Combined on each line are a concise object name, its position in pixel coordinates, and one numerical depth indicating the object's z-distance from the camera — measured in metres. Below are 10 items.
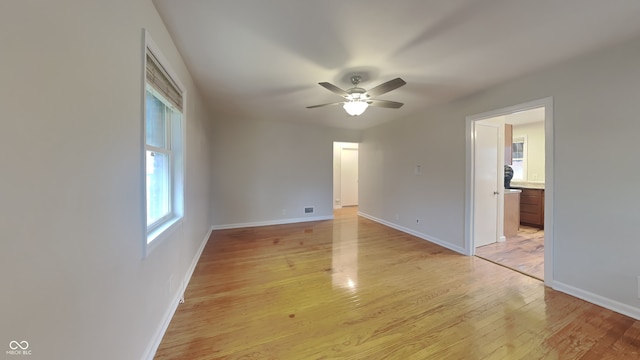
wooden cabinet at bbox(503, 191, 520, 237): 4.31
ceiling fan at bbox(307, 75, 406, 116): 2.44
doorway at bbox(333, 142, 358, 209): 7.85
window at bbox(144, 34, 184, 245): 1.74
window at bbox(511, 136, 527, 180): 5.68
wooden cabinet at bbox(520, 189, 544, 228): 4.92
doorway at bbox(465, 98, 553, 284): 2.55
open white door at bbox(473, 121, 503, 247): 3.60
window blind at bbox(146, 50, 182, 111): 1.68
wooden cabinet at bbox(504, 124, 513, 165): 4.29
